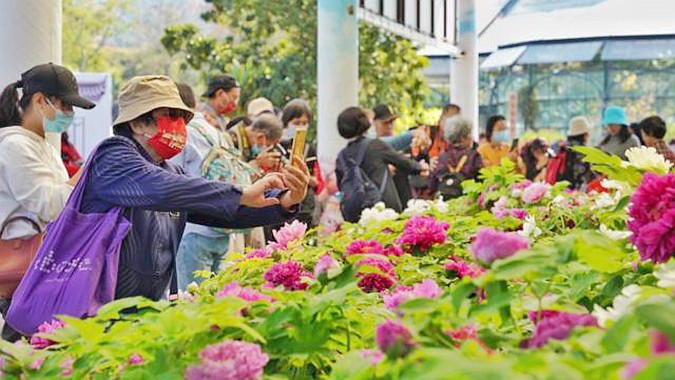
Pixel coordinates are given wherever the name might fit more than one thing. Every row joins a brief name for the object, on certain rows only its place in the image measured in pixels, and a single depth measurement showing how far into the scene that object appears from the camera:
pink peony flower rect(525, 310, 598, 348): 1.77
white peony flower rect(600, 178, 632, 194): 2.89
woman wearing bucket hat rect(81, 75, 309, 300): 3.96
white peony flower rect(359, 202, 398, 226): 5.41
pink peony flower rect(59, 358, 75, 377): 2.24
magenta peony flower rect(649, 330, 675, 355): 1.42
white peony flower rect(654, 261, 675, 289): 2.06
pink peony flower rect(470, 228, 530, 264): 1.92
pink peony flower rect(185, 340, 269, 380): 1.85
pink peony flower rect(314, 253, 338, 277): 2.45
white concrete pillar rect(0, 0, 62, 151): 6.59
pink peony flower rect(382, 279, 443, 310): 2.11
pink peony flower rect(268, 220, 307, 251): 3.98
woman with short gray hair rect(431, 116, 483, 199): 10.55
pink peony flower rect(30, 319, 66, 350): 2.59
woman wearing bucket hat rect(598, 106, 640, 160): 11.30
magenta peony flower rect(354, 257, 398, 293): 3.17
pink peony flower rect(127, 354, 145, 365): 2.11
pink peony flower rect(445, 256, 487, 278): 3.31
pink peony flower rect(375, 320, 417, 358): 1.65
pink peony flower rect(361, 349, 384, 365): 1.78
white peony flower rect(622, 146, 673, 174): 2.84
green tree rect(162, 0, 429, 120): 23.11
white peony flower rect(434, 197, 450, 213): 6.08
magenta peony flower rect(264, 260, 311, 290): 3.00
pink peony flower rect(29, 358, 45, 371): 2.23
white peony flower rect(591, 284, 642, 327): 1.83
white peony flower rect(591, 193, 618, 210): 4.60
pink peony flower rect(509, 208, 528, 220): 5.12
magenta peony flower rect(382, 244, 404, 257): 3.81
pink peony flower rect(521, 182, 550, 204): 5.66
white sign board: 14.37
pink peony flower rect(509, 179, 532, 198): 5.96
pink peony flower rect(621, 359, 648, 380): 1.33
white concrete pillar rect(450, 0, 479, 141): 21.69
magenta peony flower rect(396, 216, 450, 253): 4.09
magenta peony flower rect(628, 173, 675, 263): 2.22
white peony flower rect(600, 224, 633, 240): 2.59
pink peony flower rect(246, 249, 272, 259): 3.74
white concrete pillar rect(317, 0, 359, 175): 12.62
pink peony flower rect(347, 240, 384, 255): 3.66
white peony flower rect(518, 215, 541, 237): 4.34
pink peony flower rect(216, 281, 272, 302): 2.29
